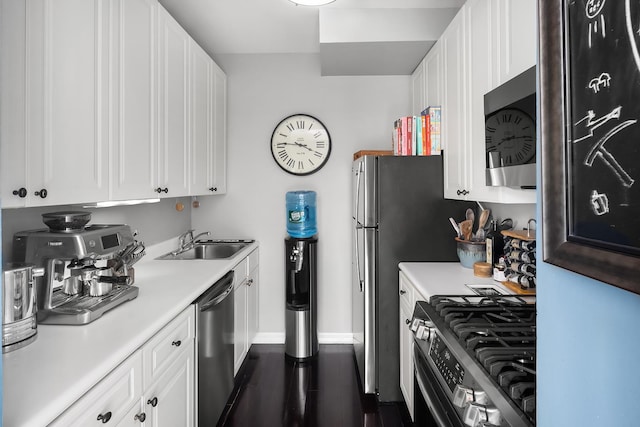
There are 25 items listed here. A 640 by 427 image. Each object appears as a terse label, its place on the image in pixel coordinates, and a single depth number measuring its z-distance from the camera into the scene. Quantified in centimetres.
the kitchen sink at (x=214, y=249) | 310
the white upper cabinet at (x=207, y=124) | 263
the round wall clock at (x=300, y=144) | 334
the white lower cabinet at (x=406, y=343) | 204
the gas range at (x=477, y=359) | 82
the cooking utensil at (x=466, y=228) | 228
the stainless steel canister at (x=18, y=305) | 112
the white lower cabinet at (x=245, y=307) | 258
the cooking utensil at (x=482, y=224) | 225
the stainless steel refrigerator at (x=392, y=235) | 242
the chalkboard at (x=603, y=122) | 39
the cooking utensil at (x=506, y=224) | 219
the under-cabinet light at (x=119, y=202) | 166
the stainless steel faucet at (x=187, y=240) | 298
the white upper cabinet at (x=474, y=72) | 147
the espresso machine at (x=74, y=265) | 138
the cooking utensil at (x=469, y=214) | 234
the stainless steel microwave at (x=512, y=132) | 132
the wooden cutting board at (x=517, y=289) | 166
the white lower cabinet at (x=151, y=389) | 102
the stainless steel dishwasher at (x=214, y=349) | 186
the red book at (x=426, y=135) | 250
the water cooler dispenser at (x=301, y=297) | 302
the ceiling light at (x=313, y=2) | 202
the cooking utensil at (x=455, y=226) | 231
